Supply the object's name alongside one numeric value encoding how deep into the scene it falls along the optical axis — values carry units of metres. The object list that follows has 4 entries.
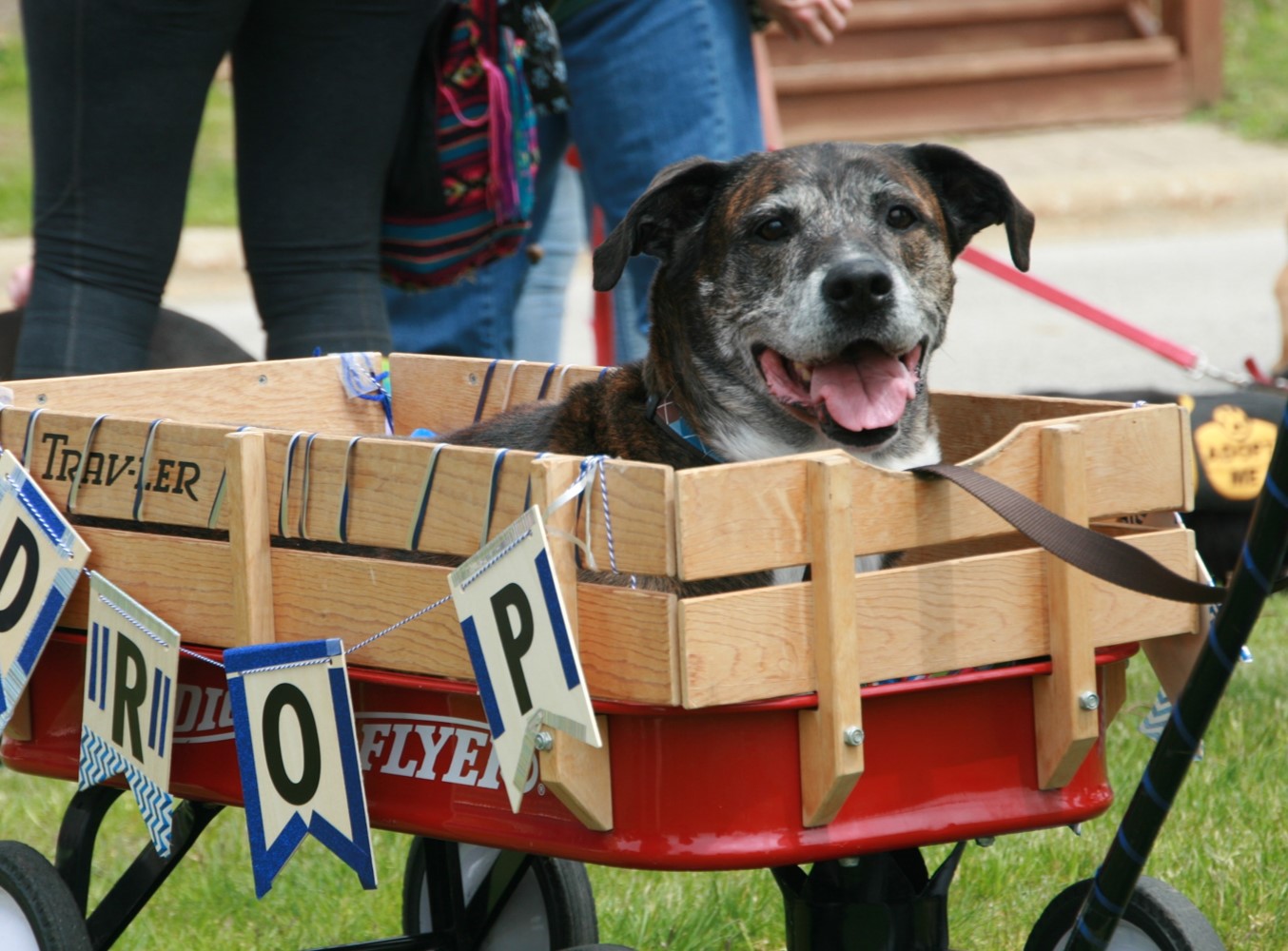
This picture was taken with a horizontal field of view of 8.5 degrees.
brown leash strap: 5.93
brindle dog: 6.32
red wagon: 5.95
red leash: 7.48
